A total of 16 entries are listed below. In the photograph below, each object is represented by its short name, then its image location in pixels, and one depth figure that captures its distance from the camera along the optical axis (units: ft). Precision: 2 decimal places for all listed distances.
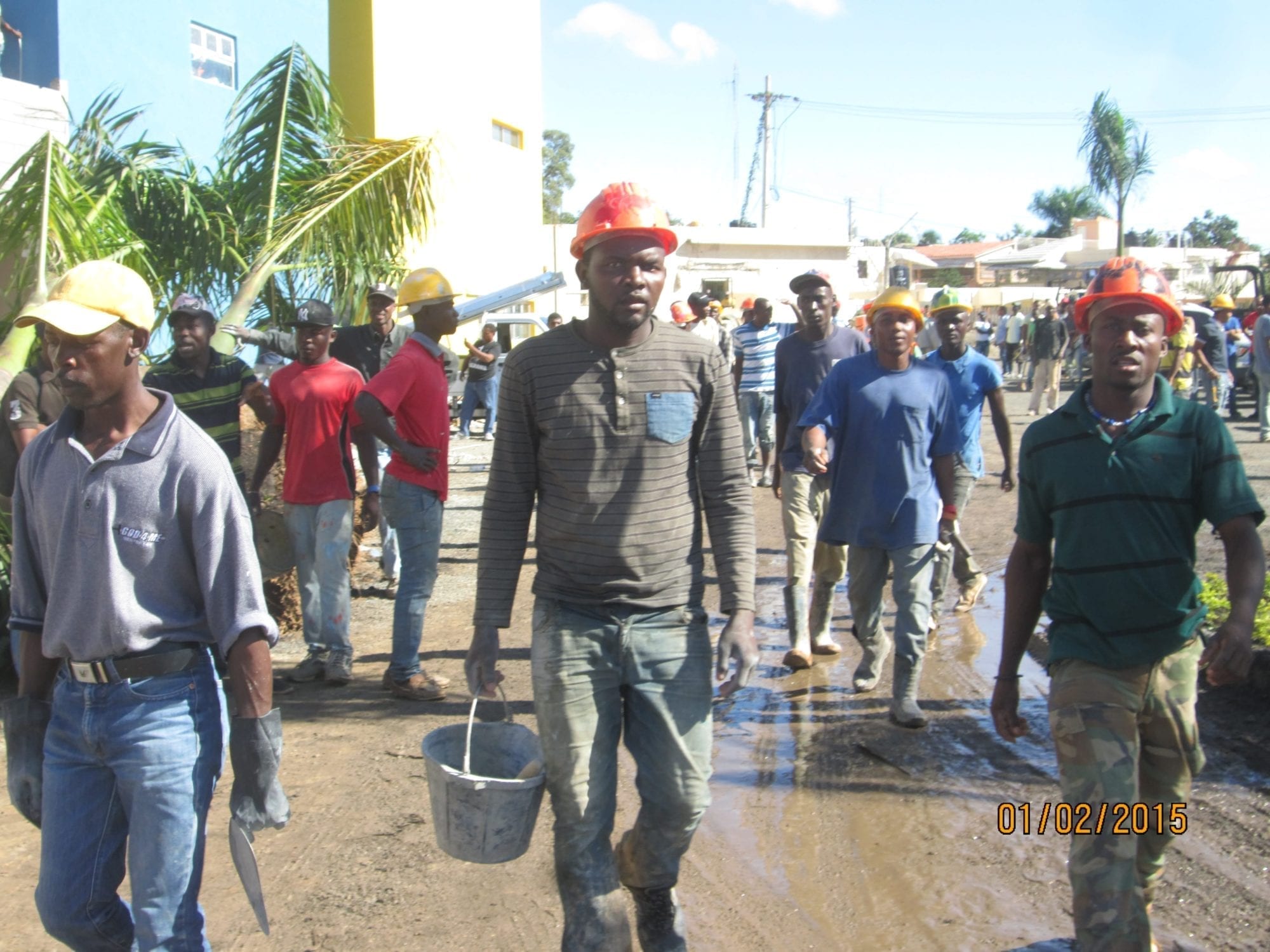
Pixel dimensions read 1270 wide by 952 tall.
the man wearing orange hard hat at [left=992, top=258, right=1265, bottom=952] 10.19
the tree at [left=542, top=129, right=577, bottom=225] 225.97
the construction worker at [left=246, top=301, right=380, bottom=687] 20.29
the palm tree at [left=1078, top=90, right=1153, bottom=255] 113.70
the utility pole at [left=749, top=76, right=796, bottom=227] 169.48
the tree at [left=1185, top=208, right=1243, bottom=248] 269.44
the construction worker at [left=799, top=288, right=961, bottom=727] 18.04
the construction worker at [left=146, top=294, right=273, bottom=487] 18.81
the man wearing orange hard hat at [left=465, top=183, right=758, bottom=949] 10.25
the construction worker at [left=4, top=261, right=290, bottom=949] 8.77
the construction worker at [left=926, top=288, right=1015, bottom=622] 23.95
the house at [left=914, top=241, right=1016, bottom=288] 214.90
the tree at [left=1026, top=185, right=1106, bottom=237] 268.62
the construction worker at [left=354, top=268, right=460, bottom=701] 19.22
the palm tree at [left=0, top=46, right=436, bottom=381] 30.35
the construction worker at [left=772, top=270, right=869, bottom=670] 21.58
